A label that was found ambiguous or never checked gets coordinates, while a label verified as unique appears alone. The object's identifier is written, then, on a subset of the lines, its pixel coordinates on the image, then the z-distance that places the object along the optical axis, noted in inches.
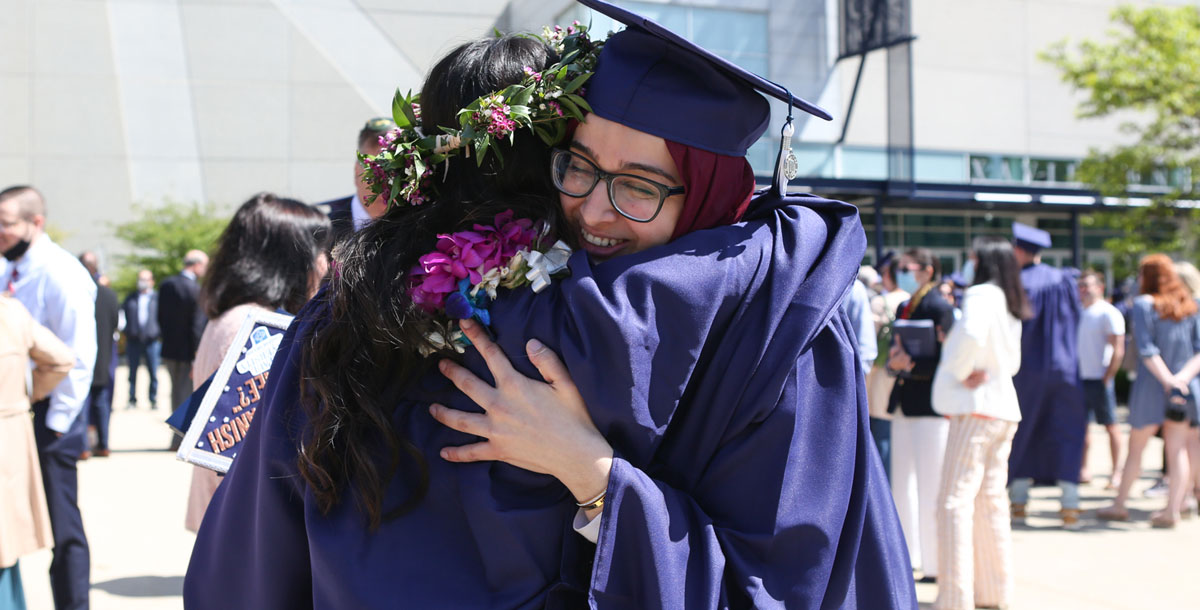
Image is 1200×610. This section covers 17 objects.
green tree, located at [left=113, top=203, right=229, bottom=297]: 936.3
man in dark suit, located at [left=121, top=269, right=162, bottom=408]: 548.1
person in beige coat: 156.9
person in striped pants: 209.9
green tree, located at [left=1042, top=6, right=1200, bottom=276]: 587.2
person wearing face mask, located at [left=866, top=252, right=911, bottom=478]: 269.3
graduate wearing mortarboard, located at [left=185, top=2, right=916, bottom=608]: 64.2
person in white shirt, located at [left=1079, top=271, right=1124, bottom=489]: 346.9
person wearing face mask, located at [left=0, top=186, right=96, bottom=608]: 181.3
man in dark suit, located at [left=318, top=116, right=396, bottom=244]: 152.6
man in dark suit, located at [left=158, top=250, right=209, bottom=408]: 425.7
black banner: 714.2
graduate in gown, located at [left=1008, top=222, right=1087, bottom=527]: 299.4
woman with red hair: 294.4
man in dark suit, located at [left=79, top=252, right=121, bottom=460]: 381.1
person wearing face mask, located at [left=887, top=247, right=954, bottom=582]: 238.1
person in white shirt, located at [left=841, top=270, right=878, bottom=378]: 245.3
